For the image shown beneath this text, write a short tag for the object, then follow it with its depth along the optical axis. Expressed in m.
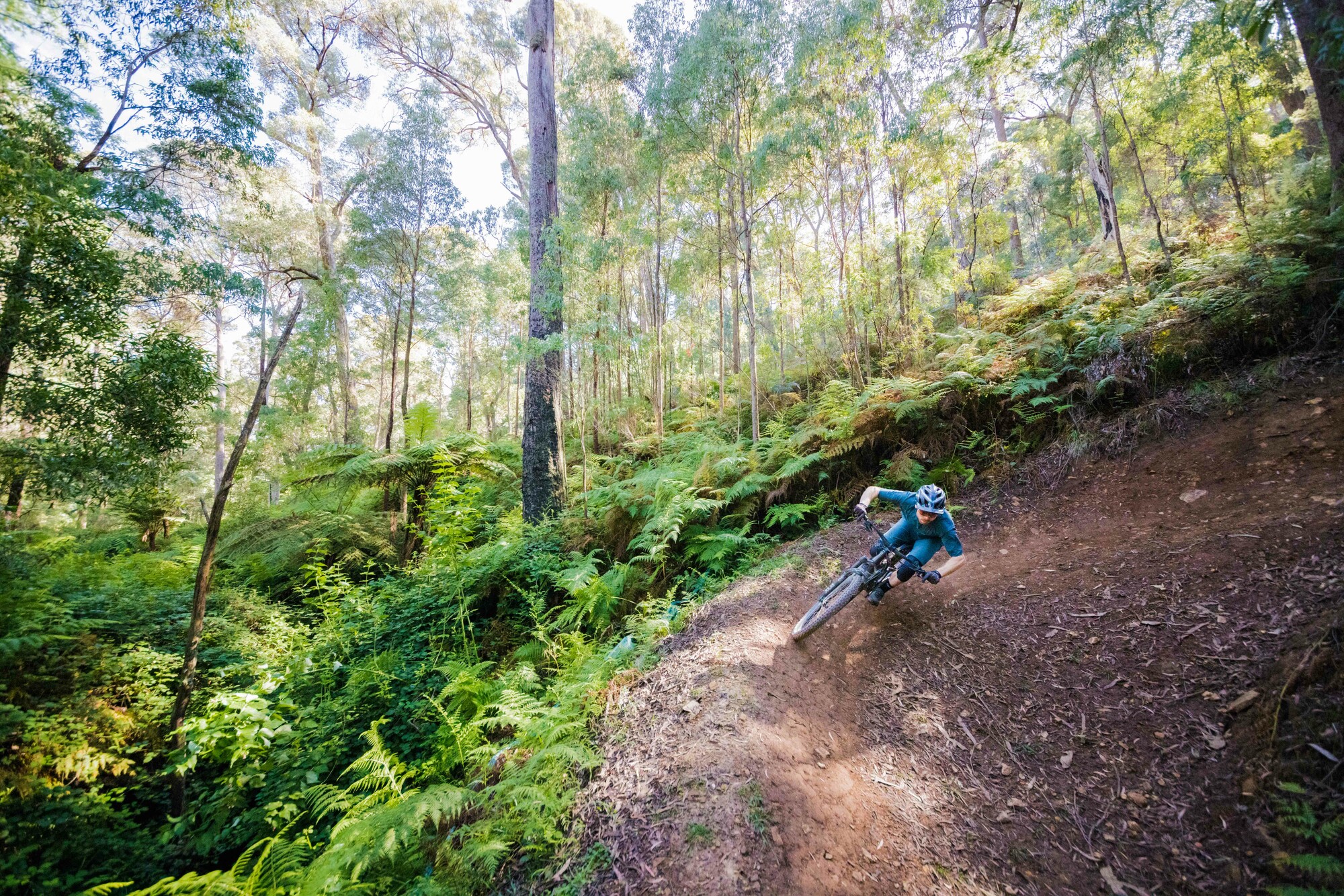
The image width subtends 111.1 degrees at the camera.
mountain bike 4.09
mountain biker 3.92
